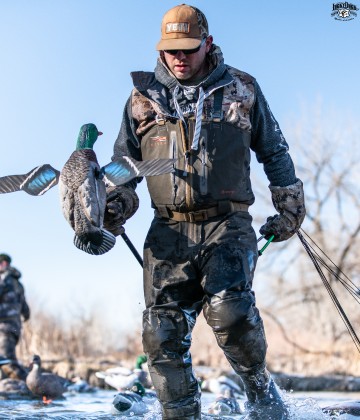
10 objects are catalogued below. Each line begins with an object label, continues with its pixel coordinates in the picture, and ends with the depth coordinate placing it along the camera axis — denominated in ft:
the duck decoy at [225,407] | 25.38
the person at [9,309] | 50.26
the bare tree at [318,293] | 93.40
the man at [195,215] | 16.02
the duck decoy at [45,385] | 36.47
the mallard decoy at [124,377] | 40.40
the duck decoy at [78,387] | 46.31
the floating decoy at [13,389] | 37.55
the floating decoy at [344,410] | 20.02
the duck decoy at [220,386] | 41.91
